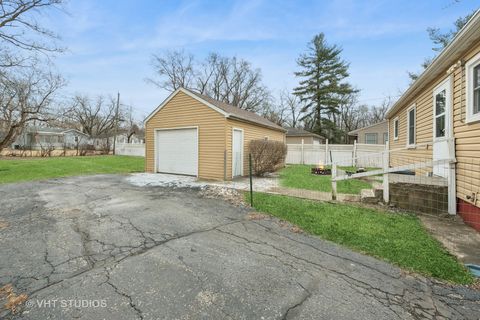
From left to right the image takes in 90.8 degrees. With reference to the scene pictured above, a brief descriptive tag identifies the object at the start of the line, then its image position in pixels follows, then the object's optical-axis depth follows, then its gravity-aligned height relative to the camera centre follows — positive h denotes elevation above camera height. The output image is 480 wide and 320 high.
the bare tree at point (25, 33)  11.20 +6.13
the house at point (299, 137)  27.67 +2.37
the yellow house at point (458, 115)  4.21 +0.93
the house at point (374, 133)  25.00 +2.55
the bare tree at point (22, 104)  15.41 +3.79
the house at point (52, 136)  36.01 +3.68
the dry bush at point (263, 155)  10.80 +0.09
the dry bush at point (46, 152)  23.48 +0.55
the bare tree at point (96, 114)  43.05 +8.12
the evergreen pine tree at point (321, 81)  31.28 +10.19
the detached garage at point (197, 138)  9.92 +0.89
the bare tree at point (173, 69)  35.00 +13.20
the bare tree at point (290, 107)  38.16 +8.18
